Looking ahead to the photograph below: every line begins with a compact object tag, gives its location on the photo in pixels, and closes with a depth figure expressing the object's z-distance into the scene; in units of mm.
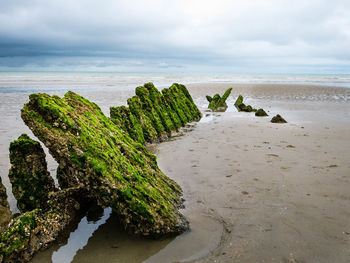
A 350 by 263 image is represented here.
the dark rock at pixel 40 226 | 2977
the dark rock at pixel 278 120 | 12211
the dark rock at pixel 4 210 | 3653
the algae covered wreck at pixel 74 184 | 3348
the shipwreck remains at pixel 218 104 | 17469
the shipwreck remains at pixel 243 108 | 16250
